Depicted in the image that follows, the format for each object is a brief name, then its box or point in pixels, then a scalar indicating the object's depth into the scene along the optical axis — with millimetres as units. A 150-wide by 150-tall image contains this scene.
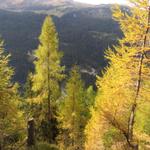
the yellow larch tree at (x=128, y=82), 12715
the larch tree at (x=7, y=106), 15368
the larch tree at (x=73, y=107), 22184
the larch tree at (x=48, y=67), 21032
